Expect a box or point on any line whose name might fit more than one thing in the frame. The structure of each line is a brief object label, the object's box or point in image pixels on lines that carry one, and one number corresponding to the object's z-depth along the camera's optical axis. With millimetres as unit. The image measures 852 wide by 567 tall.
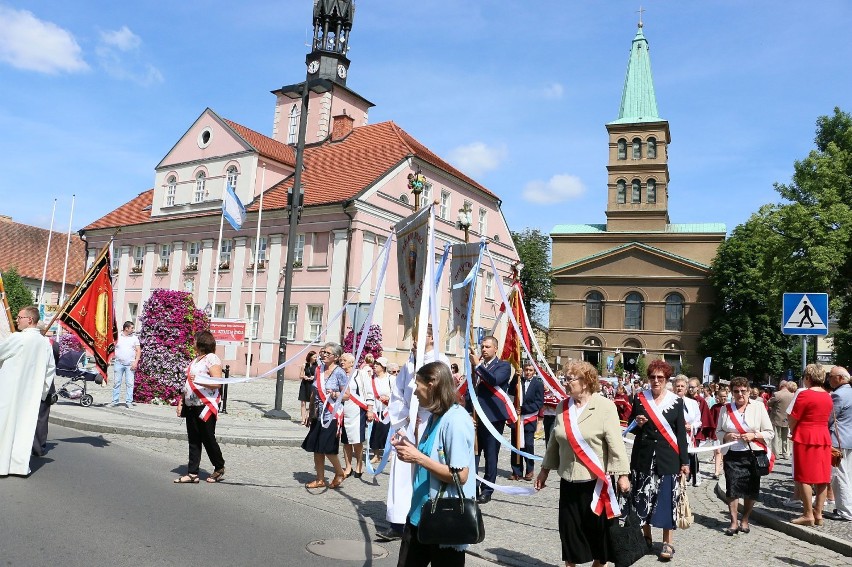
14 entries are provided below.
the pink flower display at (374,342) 27391
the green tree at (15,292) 58206
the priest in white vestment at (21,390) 8234
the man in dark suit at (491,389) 9320
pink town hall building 34344
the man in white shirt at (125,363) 16172
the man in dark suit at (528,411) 11516
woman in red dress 8672
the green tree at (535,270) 61469
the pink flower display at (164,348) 17172
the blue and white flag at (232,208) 25859
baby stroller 15938
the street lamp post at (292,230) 17312
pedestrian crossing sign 10227
